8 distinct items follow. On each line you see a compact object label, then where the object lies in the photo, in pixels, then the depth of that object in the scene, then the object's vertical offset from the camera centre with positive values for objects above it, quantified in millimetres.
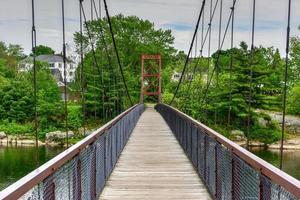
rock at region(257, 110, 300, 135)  33344 -2976
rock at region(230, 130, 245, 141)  31538 -3709
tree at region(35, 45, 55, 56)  73875 +3600
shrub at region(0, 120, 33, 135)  37812 -4127
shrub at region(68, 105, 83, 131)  37594 -3345
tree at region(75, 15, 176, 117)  38844 +2942
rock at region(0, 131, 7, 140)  37562 -4613
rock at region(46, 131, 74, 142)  36562 -4517
